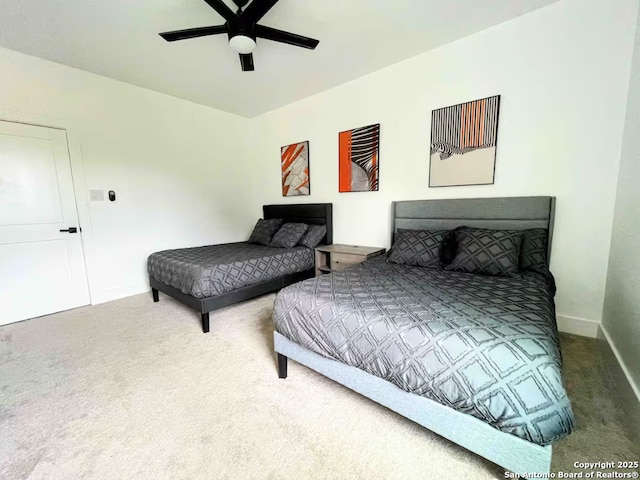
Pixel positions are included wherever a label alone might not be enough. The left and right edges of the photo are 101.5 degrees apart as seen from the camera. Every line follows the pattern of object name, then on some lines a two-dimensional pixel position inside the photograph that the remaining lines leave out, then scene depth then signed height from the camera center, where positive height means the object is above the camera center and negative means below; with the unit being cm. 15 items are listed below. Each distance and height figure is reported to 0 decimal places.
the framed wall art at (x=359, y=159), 321 +54
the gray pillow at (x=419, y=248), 238 -44
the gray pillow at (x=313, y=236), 355 -45
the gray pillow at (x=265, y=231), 388 -40
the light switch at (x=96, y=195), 314 +16
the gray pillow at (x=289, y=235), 354 -43
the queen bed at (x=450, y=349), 94 -65
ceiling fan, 174 +126
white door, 268 -18
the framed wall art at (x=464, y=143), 243 +55
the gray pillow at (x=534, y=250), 209 -42
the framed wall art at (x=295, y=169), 393 +53
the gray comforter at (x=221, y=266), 249 -65
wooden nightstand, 305 -64
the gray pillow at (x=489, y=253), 202 -43
